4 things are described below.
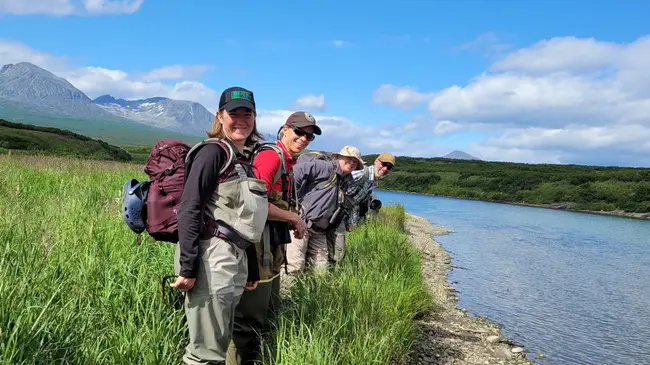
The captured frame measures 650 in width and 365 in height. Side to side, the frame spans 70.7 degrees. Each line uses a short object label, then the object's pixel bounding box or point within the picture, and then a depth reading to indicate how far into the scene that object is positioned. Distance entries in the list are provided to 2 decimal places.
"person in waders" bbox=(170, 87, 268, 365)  2.47
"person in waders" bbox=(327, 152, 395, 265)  5.84
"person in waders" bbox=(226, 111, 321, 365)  3.15
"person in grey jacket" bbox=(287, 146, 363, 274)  5.20
